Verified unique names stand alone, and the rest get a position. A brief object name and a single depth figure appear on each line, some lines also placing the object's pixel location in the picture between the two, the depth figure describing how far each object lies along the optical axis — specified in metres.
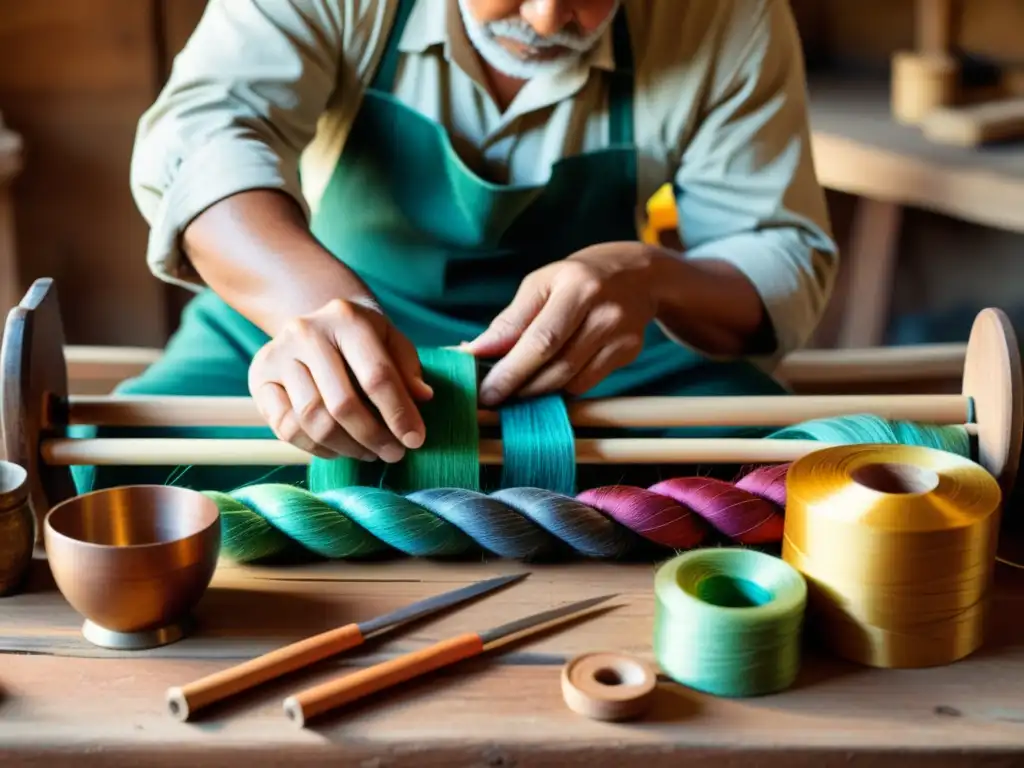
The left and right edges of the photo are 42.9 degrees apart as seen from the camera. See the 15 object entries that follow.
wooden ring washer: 0.85
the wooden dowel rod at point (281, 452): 1.06
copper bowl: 0.87
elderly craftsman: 1.24
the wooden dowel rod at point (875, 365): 1.74
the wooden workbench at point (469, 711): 0.82
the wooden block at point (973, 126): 2.12
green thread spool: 0.86
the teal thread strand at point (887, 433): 1.07
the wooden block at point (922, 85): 2.23
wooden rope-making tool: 1.05
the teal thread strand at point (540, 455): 1.07
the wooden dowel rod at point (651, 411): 1.11
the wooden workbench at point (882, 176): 1.91
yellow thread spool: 0.88
